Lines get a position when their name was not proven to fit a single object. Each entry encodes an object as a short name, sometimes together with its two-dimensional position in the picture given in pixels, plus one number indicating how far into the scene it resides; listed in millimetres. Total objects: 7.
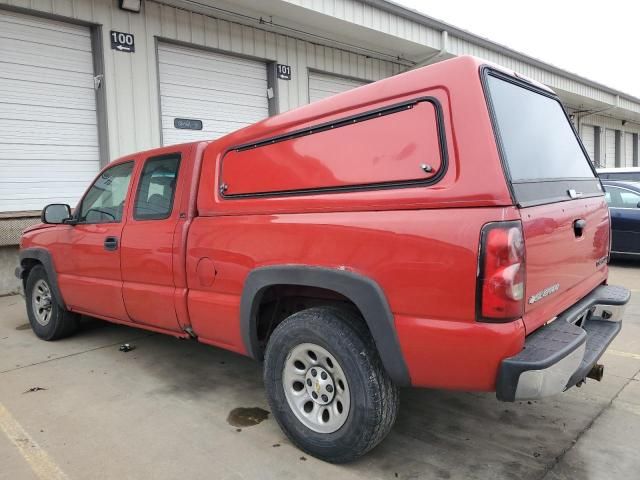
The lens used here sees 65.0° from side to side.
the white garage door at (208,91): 9281
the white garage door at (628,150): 25747
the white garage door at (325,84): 11609
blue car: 8594
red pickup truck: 2219
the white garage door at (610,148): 23938
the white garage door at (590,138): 21825
